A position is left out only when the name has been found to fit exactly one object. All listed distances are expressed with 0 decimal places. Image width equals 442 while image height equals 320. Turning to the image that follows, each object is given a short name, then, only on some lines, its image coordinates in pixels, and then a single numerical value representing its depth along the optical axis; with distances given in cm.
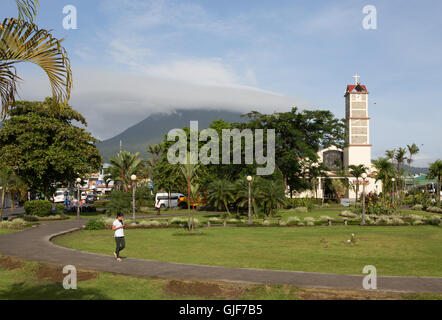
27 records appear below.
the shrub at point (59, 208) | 3430
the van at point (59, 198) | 6706
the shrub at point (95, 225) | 2362
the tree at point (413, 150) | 7431
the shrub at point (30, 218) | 2930
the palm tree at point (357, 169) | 5917
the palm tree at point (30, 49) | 616
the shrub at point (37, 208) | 3212
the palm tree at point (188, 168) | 2061
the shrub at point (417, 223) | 2633
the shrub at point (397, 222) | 2647
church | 7282
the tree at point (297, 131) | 4647
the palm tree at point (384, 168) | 5382
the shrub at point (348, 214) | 3276
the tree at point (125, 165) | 4300
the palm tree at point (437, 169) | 5241
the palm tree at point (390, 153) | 7002
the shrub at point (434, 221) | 2622
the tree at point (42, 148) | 3253
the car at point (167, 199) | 4922
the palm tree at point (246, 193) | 2903
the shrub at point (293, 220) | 2629
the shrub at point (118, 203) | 3278
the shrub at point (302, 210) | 4147
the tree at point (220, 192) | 2956
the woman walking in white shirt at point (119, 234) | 1238
